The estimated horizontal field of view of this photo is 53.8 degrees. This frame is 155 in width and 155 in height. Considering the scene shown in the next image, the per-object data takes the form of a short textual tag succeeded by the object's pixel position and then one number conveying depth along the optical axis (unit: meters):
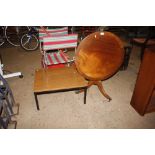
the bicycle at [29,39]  5.36
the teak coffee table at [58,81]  2.66
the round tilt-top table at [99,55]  2.35
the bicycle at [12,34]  5.64
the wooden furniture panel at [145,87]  2.38
